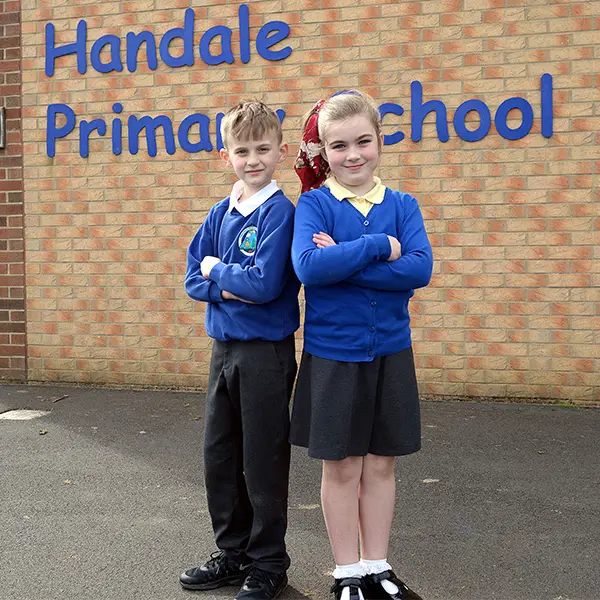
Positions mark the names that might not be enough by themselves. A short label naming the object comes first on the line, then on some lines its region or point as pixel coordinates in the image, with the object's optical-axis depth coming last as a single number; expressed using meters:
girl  2.81
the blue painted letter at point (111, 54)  6.70
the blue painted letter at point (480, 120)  6.05
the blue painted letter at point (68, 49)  6.76
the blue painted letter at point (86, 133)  6.79
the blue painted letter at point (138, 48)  6.62
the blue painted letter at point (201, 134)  6.55
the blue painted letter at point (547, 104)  5.92
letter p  6.84
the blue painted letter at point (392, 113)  6.20
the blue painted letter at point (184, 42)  6.54
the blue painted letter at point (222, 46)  6.48
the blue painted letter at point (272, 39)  6.37
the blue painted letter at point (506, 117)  5.98
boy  2.91
